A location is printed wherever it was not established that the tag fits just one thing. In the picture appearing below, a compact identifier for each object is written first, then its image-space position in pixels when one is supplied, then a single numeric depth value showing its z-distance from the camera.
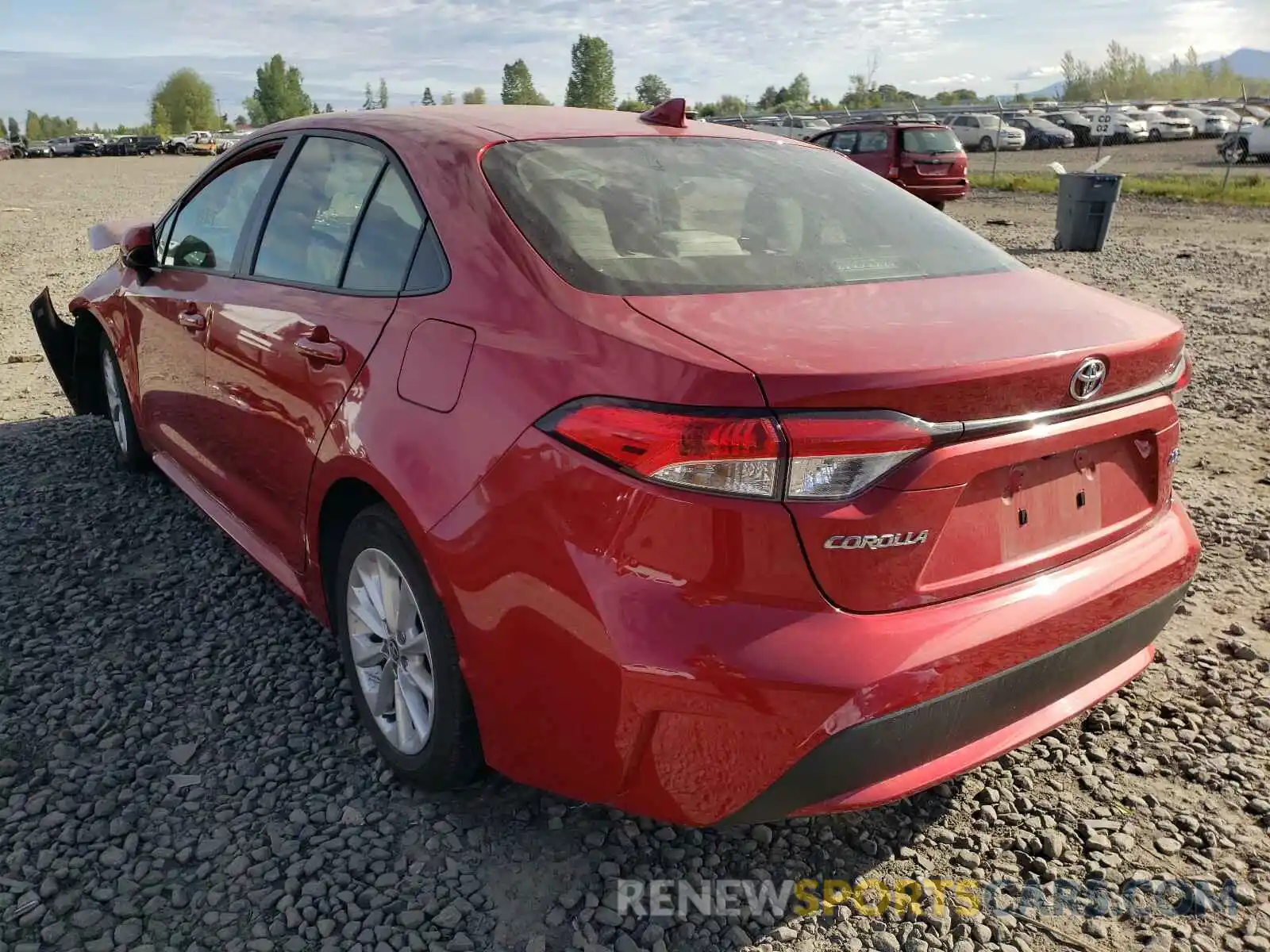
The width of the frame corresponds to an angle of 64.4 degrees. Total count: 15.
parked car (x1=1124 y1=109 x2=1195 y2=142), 44.12
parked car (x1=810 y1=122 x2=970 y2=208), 18.44
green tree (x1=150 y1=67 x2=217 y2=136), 138.75
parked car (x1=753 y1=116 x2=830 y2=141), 35.22
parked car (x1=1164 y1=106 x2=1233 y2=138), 44.31
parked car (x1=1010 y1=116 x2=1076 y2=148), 40.59
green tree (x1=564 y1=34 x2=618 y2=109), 130.25
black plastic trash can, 13.05
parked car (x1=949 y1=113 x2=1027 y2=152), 38.84
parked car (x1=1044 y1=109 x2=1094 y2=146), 42.41
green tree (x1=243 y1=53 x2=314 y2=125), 131.00
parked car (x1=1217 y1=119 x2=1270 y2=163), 29.17
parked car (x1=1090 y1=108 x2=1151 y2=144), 42.41
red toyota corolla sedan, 1.80
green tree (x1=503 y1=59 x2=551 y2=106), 135.12
